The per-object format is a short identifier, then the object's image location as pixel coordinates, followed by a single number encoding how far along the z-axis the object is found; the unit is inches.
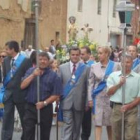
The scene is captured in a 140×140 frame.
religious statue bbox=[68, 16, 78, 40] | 1051.3
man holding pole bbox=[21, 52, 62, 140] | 388.8
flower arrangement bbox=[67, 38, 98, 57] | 731.4
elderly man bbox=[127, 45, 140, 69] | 477.7
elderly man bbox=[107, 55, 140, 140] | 377.7
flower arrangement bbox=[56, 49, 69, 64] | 702.6
